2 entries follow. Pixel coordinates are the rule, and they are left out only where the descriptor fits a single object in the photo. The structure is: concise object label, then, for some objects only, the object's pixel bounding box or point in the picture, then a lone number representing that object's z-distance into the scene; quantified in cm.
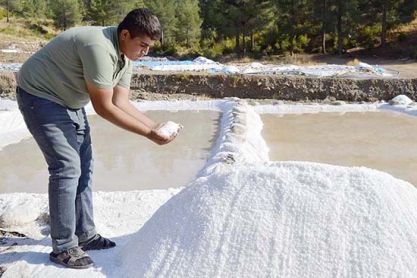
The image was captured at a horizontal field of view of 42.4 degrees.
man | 207
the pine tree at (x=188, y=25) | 2189
